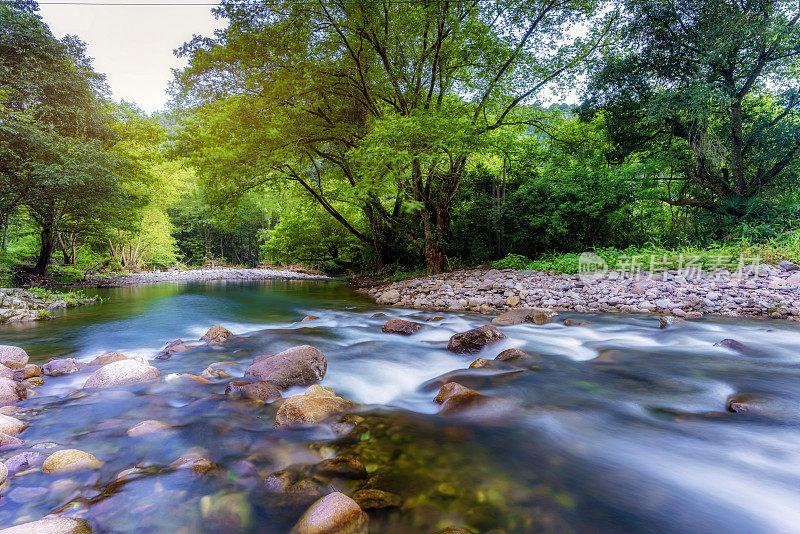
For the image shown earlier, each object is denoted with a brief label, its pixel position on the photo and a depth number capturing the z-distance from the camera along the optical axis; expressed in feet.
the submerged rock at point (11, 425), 7.20
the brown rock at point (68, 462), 6.01
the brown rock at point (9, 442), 6.72
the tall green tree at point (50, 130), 32.55
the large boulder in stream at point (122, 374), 10.32
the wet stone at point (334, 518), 4.68
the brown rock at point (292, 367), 10.74
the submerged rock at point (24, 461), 5.99
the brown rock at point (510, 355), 13.45
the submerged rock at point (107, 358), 12.69
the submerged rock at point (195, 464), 6.19
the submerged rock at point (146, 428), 7.41
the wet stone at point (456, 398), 9.07
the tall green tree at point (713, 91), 33.14
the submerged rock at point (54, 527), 4.17
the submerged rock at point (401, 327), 18.58
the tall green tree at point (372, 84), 31.01
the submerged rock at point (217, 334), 17.07
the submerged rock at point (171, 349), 14.06
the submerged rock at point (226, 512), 5.07
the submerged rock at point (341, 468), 6.15
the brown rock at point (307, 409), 7.98
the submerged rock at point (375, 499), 5.32
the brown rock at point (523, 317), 20.08
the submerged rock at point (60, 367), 11.71
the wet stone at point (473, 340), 14.69
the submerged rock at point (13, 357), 11.10
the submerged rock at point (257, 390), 9.52
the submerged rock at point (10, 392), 8.79
